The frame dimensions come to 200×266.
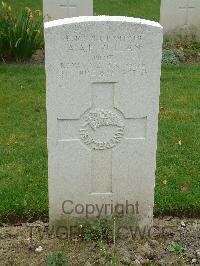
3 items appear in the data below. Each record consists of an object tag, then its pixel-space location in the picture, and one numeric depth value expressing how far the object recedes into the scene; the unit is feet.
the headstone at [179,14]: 30.17
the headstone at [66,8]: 28.78
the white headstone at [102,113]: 10.60
